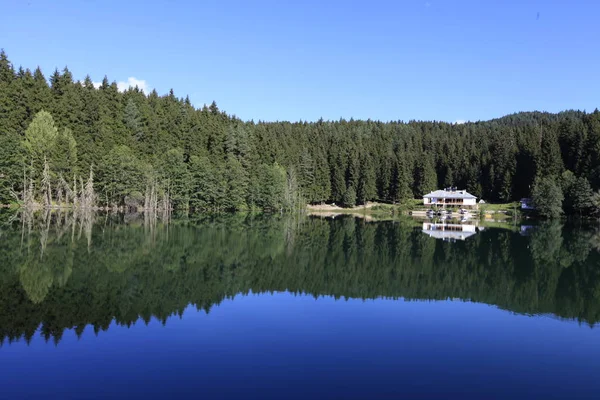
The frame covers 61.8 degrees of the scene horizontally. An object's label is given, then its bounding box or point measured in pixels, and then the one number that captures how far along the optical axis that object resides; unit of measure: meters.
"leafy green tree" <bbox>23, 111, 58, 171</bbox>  67.19
